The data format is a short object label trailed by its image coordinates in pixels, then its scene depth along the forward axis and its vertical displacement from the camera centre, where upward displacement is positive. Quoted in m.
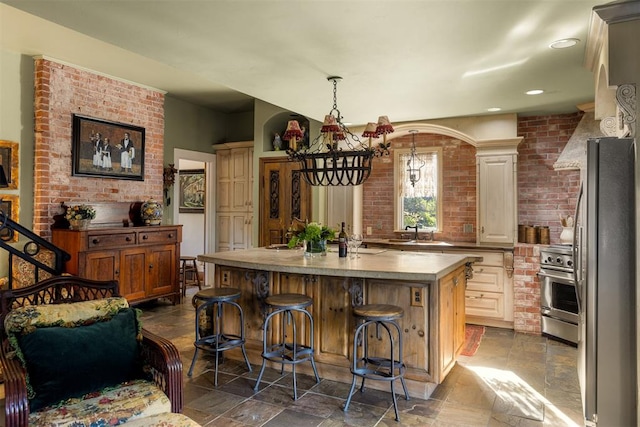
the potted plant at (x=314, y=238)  3.92 -0.20
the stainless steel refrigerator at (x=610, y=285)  2.30 -0.37
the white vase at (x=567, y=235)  4.74 -0.20
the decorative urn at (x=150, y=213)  5.71 +0.03
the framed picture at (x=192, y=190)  8.58 +0.51
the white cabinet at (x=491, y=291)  5.07 -0.89
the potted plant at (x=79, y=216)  4.80 -0.02
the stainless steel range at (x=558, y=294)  4.44 -0.83
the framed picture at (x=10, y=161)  4.58 +0.57
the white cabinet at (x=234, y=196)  7.16 +0.34
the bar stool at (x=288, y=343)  3.20 -1.04
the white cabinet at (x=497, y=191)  5.16 +0.31
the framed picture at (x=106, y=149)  5.17 +0.84
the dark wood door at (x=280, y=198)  6.38 +0.27
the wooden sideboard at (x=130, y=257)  4.77 -0.51
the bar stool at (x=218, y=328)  3.43 -0.97
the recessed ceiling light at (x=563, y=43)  2.91 +1.20
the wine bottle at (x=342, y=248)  3.87 -0.29
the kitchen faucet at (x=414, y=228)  5.94 -0.17
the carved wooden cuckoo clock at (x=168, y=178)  6.46 +0.56
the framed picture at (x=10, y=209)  4.57 +0.06
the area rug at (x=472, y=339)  4.23 -1.32
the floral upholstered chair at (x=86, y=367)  1.91 -0.74
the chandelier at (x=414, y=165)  6.10 +0.74
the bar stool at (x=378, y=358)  2.91 -1.01
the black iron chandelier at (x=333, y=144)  3.54 +0.62
